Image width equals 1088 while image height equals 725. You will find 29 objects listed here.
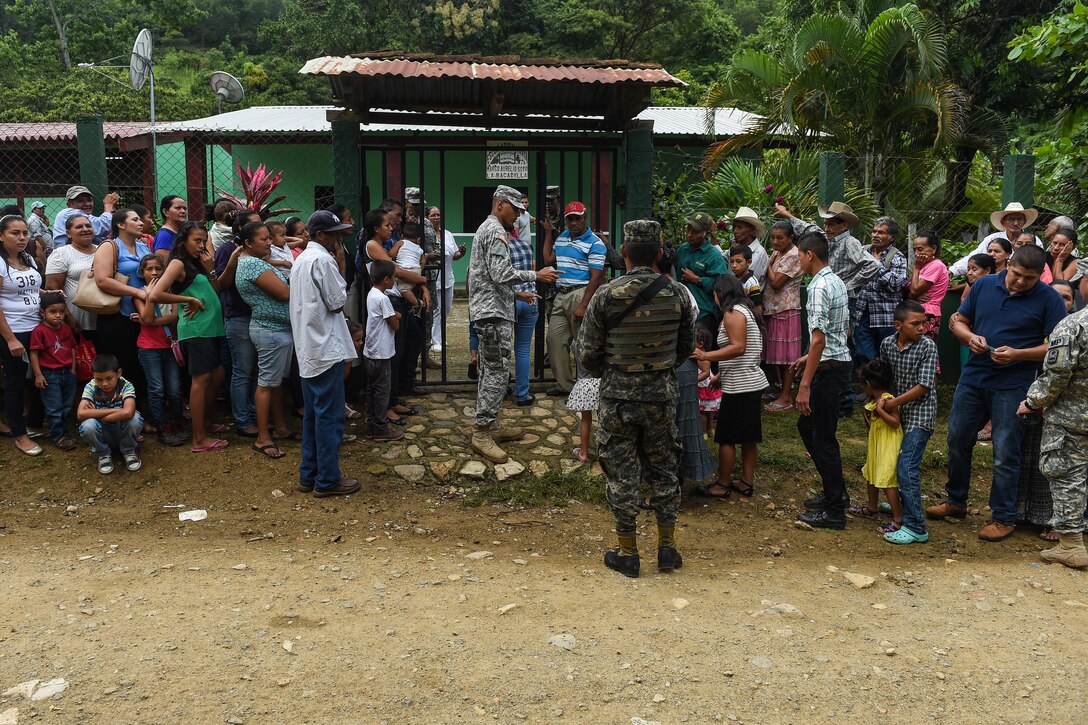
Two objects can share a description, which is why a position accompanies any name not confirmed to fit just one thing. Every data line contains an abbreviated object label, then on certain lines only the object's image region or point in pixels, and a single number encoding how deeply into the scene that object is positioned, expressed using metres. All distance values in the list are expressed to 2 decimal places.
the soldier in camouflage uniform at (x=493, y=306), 6.34
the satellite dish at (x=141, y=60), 11.44
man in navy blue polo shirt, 5.22
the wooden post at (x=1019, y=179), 8.20
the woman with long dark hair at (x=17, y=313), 6.05
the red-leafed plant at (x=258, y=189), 7.89
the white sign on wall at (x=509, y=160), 7.27
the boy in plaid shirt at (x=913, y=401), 5.20
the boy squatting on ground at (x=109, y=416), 5.82
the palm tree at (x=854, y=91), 9.98
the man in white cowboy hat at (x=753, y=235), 6.88
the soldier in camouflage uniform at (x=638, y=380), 4.52
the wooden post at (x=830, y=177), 7.99
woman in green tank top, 6.12
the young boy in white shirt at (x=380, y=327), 6.30
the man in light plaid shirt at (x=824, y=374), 5.30
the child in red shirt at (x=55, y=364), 6.07
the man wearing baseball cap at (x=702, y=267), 6.71
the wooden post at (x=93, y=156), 7.02
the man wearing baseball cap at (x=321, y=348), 5.52
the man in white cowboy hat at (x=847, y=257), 6.93
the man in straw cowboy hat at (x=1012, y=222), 7.44
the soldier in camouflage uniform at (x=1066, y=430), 4.85
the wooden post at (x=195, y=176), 14.94
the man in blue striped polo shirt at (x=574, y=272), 7.00
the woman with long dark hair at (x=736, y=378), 5.59
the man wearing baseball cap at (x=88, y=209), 6.85
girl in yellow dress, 5.36
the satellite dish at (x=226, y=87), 14.21
